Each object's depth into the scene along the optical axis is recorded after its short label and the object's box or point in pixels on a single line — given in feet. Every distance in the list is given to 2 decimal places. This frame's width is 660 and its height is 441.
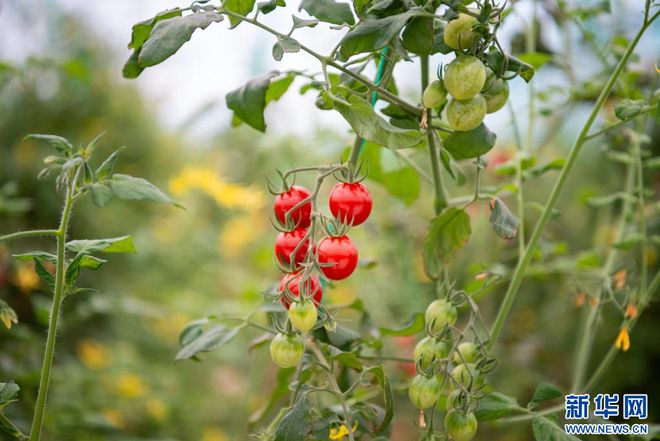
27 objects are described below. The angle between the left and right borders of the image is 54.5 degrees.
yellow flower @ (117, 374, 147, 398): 5.38
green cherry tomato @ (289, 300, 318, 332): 1.76
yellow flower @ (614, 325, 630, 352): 2.70
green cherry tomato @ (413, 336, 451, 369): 2.07
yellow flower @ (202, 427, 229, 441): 6.11
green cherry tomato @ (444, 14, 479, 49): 1.88
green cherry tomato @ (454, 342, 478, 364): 2.26
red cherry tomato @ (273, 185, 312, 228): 2.07
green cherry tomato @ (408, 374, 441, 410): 1.99
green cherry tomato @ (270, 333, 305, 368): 1.86
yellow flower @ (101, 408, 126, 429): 4.92
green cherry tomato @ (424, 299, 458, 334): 2.12
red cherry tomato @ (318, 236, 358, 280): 1.93
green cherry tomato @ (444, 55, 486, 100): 1.82
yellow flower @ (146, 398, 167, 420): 5.18
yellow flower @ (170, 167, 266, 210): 5.43
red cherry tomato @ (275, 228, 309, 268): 2.00
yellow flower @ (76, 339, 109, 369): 5.76
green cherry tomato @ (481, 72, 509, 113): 1.97
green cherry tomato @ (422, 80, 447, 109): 1.94
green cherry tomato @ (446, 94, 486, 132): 1.90
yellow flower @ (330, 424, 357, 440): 2.14
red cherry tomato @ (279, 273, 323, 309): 1.83
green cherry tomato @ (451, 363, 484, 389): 2.12
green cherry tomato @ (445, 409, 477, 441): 2.01
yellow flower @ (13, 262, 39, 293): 4.36
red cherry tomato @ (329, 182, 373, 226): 1.99
